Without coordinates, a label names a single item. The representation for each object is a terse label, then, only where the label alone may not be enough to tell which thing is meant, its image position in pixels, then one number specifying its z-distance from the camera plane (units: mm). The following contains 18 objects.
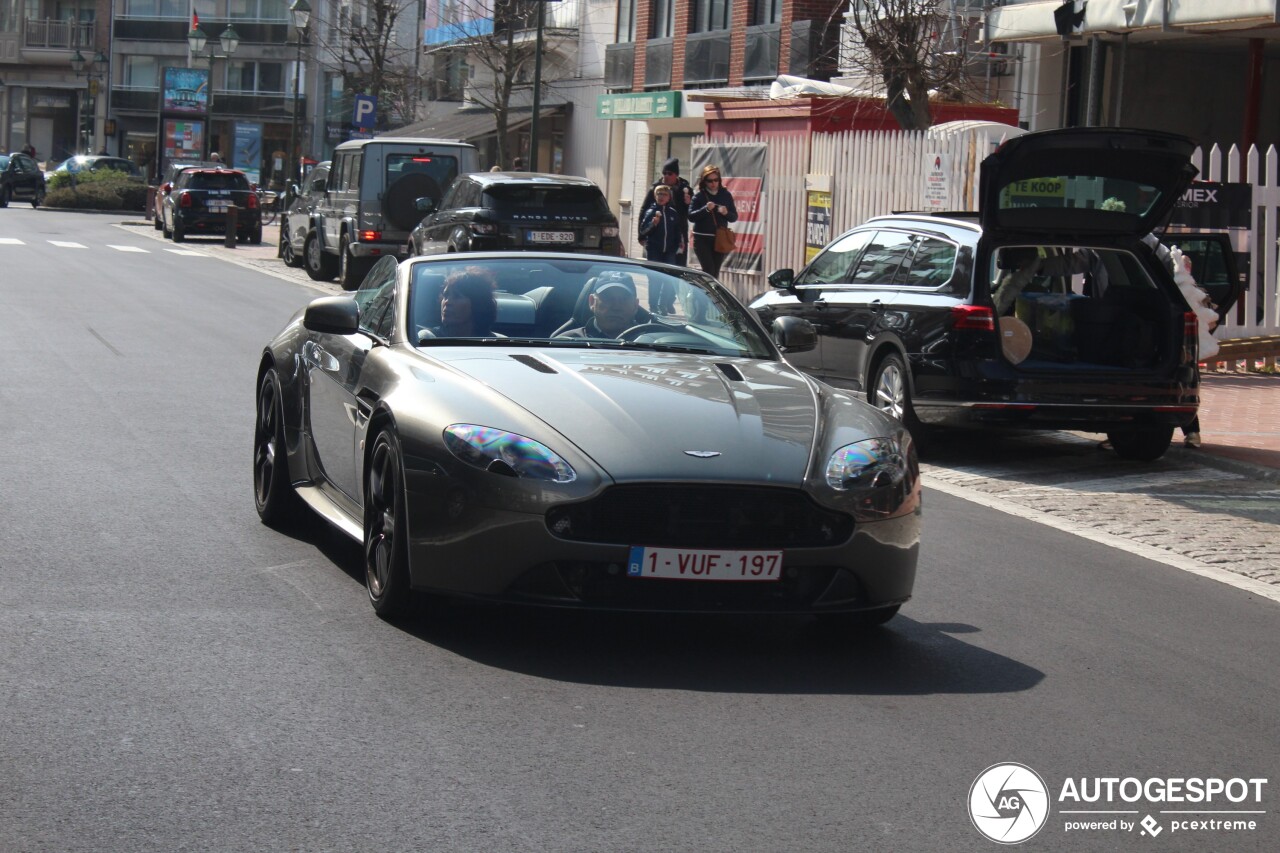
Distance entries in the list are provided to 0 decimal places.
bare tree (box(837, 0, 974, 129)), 22391
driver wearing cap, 7344
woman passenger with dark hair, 7246
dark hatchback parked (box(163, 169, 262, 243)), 39844
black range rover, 22781
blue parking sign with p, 36969
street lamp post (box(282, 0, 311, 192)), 40088
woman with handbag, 22016
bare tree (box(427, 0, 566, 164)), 41438
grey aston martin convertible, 5859
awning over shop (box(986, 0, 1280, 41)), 20250
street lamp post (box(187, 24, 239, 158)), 47375
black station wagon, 11594
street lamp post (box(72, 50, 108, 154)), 85125
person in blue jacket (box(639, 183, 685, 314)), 22594
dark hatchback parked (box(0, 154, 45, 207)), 56844
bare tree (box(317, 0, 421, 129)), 52844
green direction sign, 38062
